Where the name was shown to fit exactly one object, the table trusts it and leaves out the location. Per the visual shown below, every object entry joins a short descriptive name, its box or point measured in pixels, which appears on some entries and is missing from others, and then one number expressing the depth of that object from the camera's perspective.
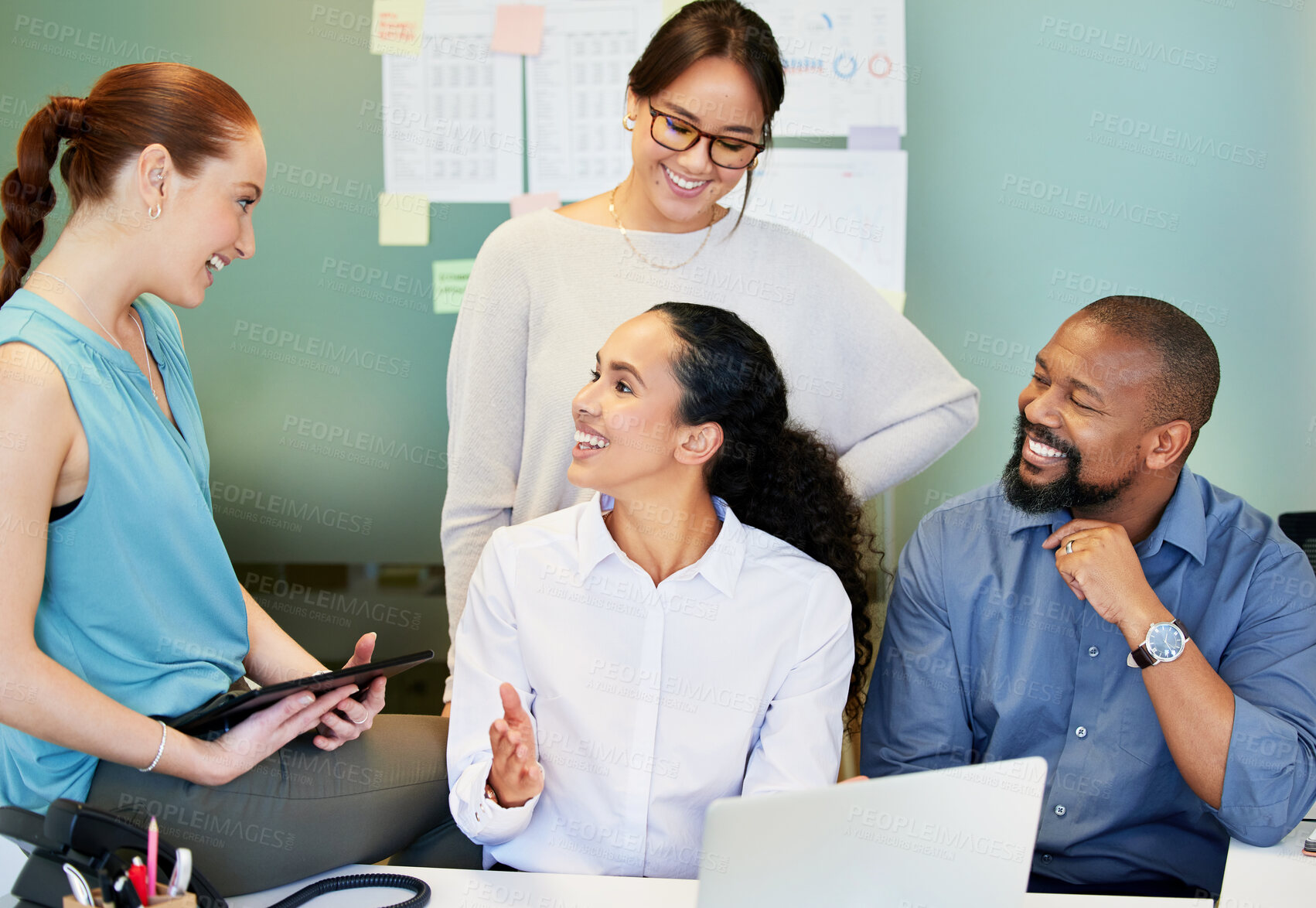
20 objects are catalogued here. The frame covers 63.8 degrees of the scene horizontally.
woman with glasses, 1.81
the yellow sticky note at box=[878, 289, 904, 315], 3.01
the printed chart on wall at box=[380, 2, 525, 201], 3.05
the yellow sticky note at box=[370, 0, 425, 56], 3.06
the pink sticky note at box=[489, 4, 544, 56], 3.04
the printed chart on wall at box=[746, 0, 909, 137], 2.96
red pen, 0.99
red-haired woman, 1.27
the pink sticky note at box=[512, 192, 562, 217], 3.10
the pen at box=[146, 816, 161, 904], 0.99
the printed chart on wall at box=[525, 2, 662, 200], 3.03
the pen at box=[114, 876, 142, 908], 0.97
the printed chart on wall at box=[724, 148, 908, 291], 3.00
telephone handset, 0.99
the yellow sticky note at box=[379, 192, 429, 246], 3.11
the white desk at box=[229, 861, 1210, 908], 1.20
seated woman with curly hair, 1.49
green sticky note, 3.12
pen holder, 0.97
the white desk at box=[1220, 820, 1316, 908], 1.22
